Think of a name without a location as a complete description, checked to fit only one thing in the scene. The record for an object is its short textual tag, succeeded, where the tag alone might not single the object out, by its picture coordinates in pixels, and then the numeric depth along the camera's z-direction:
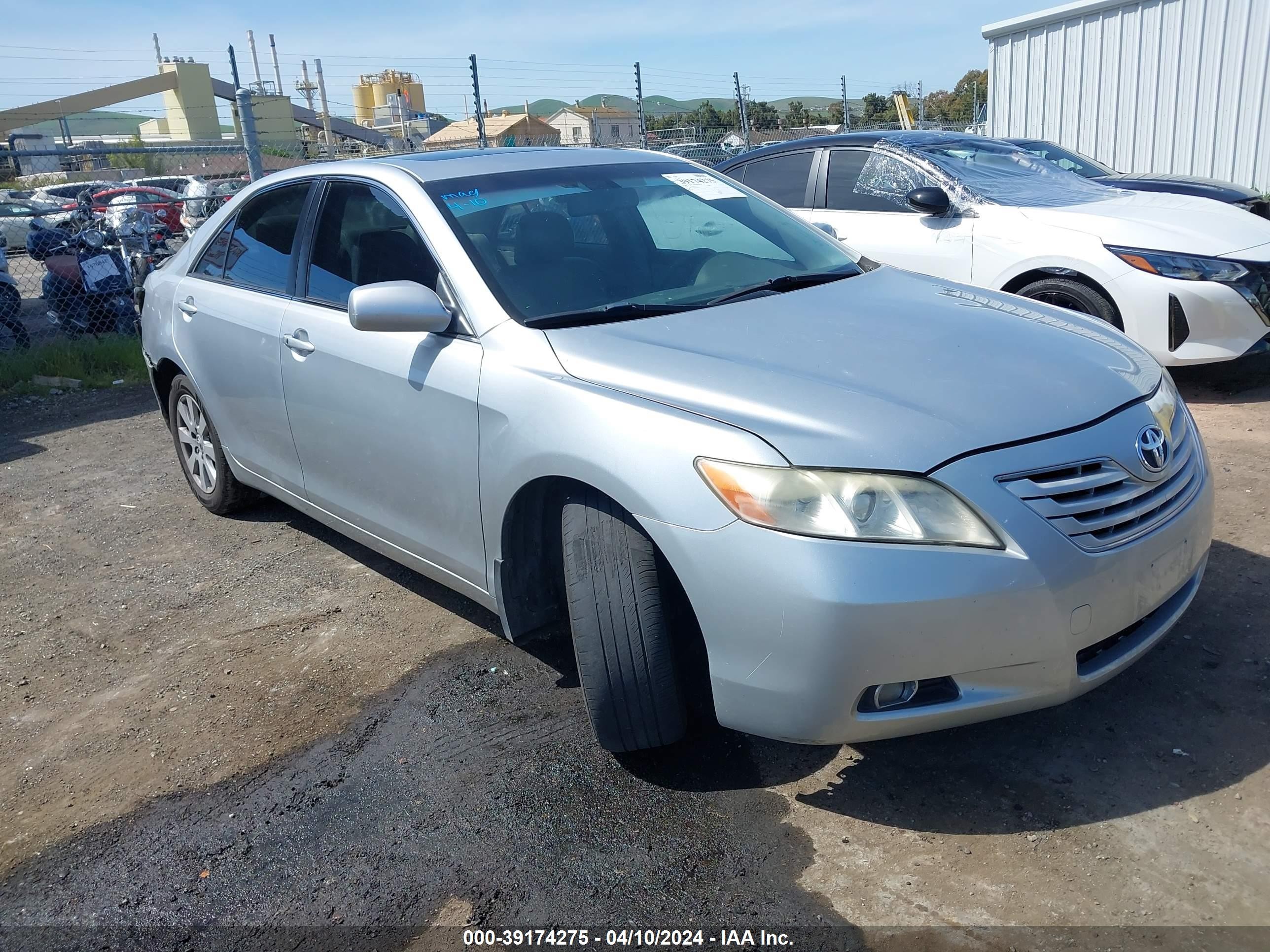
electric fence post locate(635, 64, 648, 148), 14.02
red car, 17.64
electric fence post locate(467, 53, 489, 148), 11.83
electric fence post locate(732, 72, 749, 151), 15.18
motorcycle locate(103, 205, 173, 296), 9.95
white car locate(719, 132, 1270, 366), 5.40
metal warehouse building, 12.23
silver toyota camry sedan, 2.26
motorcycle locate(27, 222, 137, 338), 9.48
